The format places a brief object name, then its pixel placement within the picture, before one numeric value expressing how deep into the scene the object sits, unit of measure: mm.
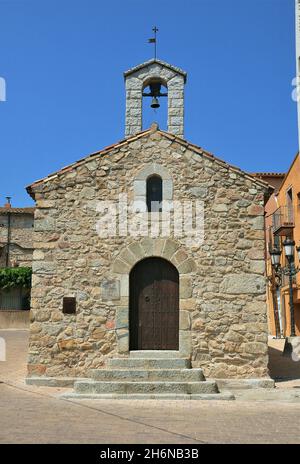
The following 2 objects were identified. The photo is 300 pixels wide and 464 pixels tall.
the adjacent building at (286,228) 21500
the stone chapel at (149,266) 10125
